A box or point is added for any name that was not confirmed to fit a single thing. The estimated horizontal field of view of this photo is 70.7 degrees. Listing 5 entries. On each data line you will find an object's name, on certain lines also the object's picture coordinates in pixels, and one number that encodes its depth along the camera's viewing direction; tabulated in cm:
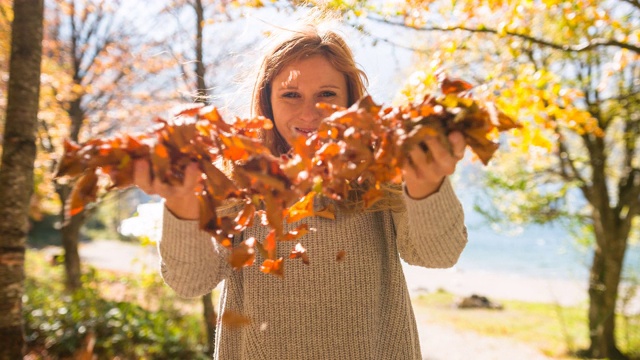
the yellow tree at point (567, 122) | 328
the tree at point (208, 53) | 363
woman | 143
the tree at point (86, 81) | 679
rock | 1227
